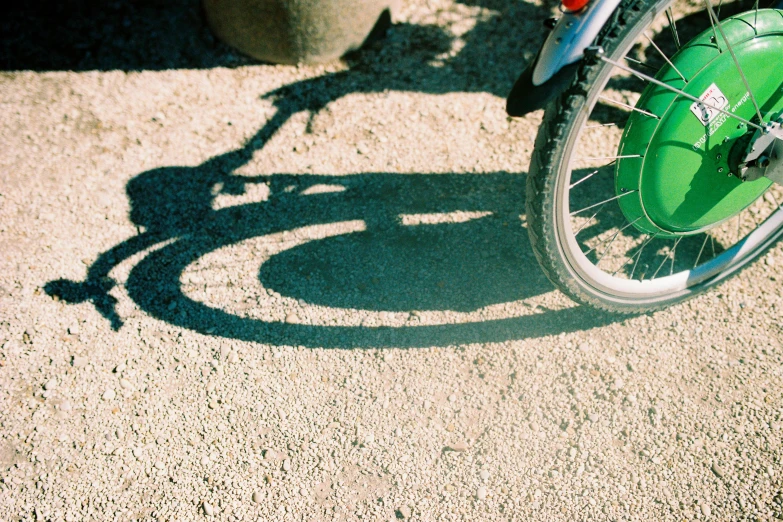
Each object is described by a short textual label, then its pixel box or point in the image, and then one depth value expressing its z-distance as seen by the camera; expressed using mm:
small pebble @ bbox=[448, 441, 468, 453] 2178
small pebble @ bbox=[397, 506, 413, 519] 2041
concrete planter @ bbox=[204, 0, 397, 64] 3180
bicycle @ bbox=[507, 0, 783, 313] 1726
